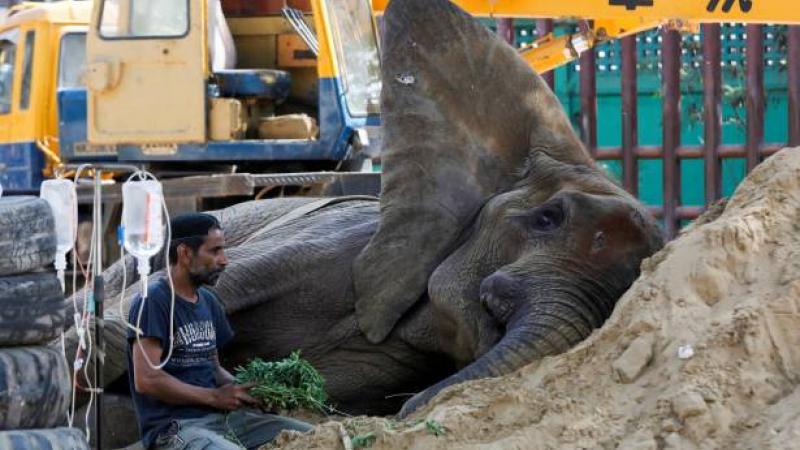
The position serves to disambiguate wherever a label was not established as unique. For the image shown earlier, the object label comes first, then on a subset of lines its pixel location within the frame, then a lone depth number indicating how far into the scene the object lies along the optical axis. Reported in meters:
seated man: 13.26
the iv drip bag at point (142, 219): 13.13
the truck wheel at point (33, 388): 11.60
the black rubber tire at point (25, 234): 12.10
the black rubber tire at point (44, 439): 11.34
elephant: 15.89
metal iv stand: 13.00
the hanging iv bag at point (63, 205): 13.48
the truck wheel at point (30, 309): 11.96
